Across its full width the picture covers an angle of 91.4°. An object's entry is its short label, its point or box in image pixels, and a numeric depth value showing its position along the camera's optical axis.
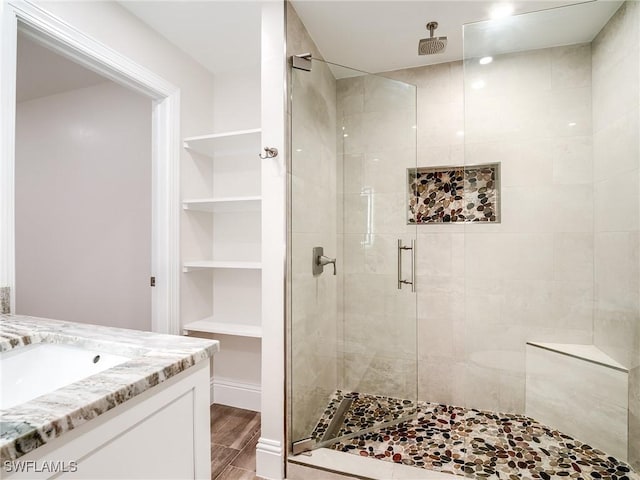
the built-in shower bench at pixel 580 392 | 1.54
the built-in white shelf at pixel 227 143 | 2.02
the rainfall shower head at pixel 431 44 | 1.83
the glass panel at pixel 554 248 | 1.56
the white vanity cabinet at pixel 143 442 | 0.55
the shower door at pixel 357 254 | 1.82
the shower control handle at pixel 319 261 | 1.83
